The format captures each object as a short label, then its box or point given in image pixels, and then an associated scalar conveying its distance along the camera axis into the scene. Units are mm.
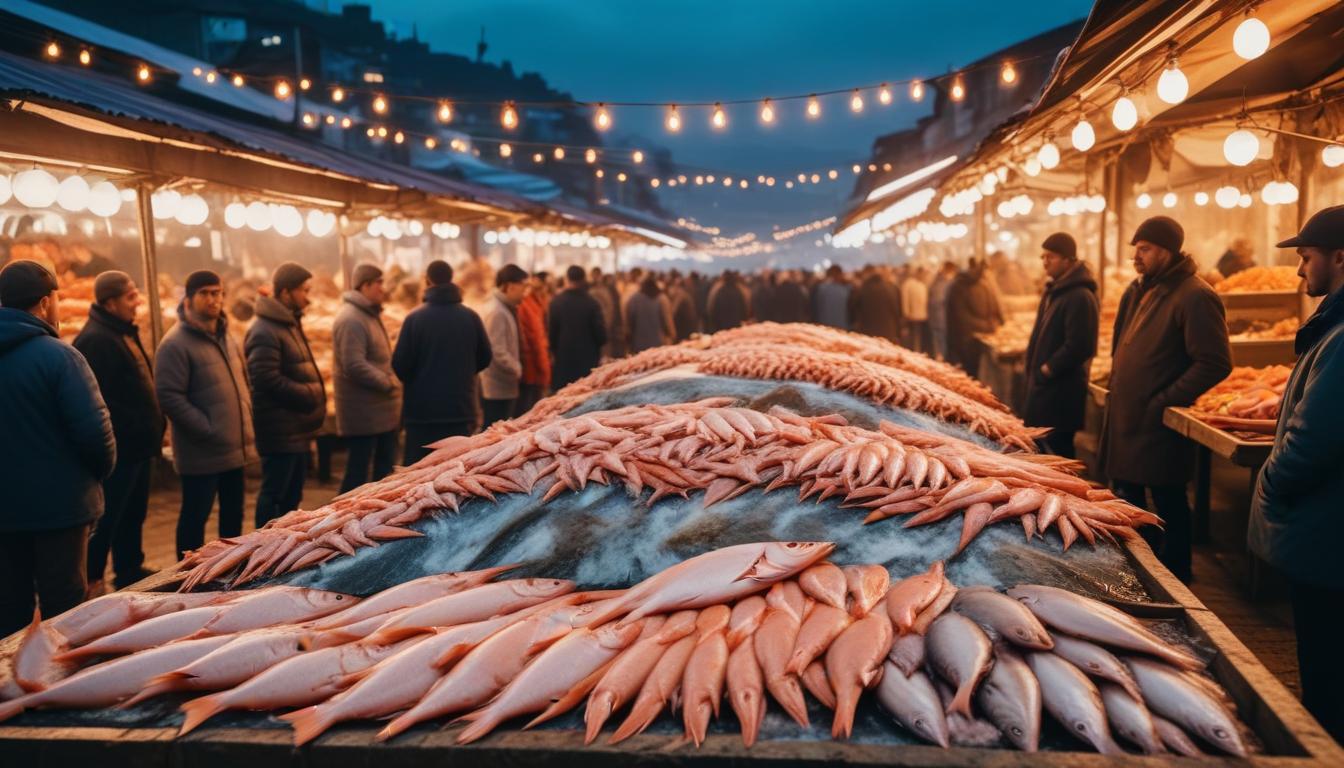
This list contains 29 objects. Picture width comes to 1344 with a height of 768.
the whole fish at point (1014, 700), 1994
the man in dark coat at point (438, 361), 7285
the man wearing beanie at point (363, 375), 6910
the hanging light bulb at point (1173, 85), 5273
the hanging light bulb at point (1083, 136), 6891
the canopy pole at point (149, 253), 7910
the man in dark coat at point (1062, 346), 6695
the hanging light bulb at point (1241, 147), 6707
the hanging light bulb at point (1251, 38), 4480
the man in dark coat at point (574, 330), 10195
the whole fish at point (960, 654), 2109
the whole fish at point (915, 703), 2023
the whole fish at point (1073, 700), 1994
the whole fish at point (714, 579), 2514
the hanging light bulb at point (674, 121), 12070
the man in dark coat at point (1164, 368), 5305
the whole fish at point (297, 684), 2232
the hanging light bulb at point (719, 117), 12422
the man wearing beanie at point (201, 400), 5703
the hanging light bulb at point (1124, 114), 6273
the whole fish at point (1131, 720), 1984
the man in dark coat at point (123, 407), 5379
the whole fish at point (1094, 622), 2240
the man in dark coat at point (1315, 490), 3225
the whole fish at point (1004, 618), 2250
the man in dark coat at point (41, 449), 4184
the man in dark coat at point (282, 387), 6234
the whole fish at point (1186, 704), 1975
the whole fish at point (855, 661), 2068
